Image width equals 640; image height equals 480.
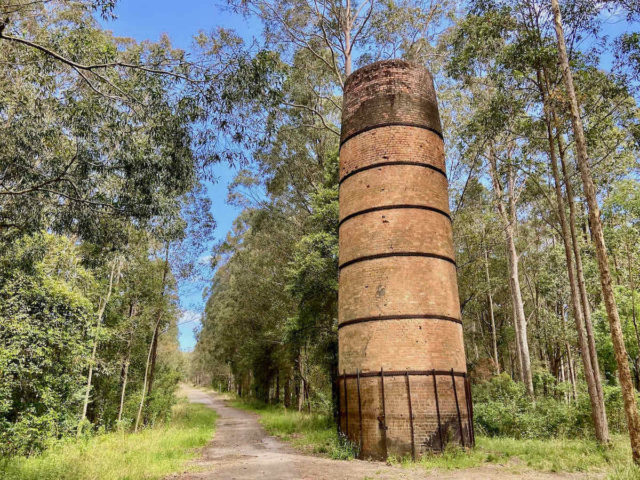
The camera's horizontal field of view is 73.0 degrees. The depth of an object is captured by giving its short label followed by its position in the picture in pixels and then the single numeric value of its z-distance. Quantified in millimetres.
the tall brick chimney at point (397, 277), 9266
